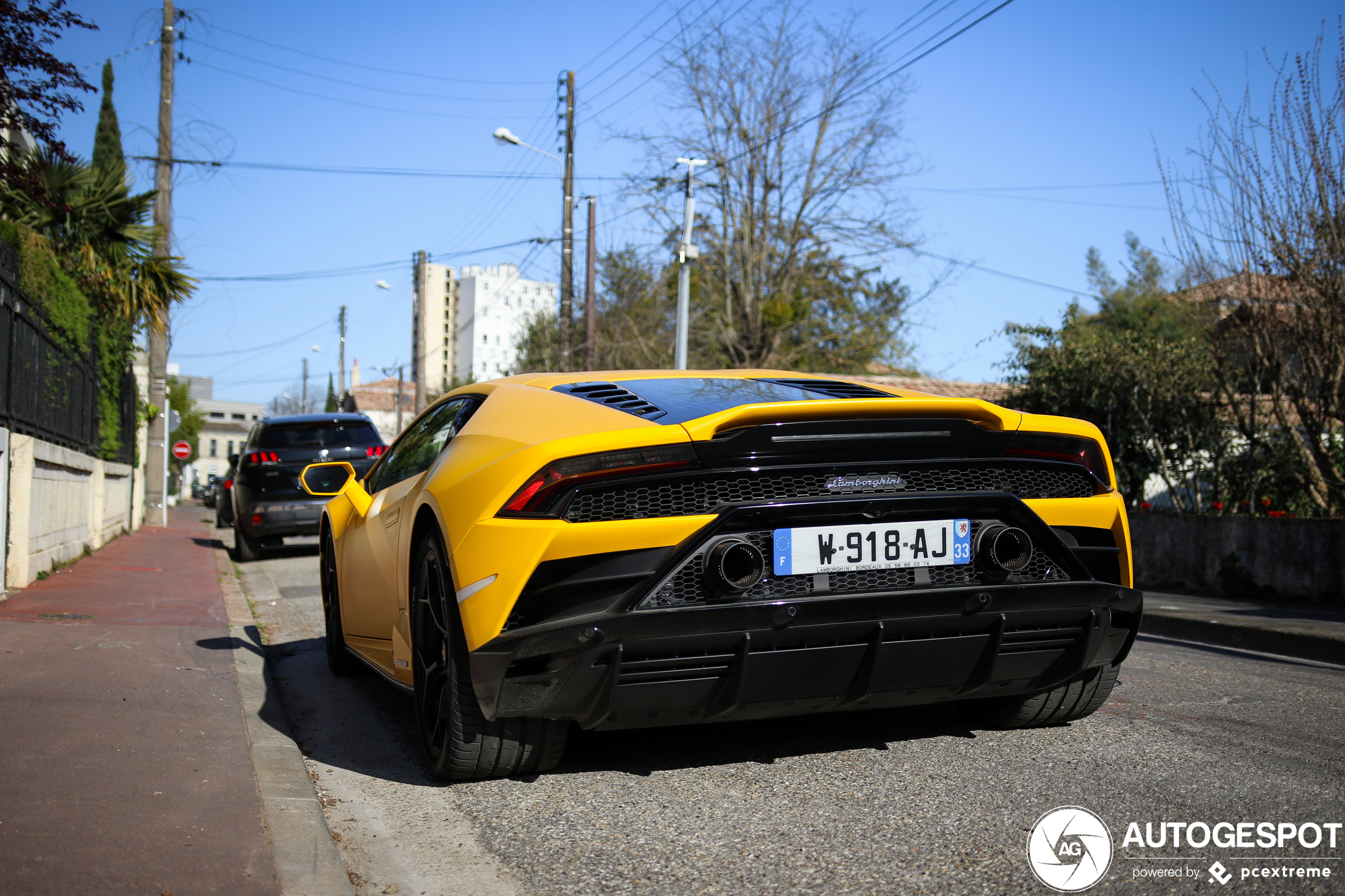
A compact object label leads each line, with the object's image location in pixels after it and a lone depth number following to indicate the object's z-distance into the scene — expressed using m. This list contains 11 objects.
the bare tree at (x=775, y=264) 28.28
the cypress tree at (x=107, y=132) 23.69
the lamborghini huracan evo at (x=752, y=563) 2.98
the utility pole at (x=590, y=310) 28.66
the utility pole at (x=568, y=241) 26.47
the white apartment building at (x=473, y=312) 118.12
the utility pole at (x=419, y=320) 47.97
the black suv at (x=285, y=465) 12.58
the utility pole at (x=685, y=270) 22.83
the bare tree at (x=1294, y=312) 10.30
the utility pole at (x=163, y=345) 22.14
